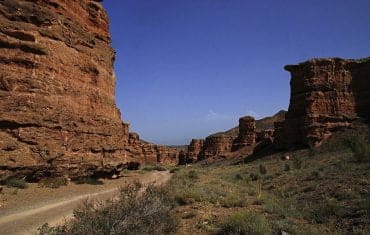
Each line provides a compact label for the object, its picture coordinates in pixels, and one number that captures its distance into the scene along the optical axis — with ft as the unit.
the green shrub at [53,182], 53.98
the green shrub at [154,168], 177.11
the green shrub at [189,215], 38.17
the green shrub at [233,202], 45.68
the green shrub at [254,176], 82.85
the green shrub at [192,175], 97.26
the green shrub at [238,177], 87.81
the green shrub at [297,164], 90.16
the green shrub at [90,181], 62.24
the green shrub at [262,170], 93.15
